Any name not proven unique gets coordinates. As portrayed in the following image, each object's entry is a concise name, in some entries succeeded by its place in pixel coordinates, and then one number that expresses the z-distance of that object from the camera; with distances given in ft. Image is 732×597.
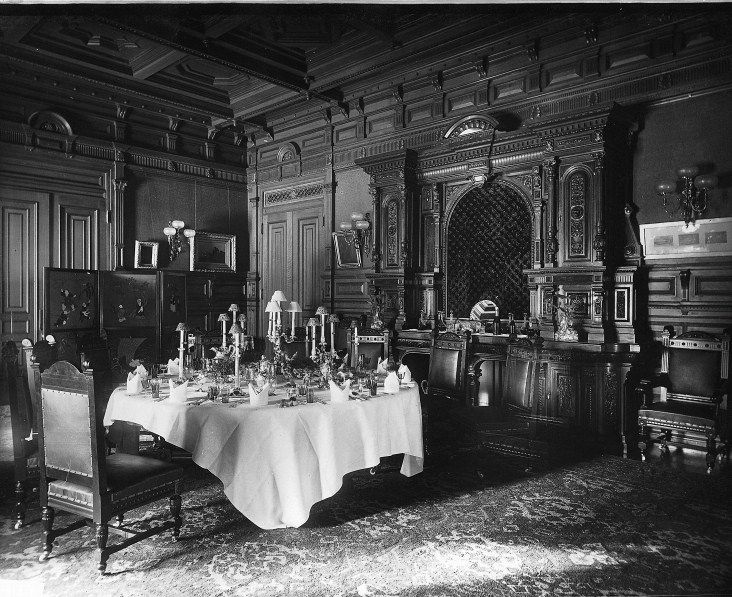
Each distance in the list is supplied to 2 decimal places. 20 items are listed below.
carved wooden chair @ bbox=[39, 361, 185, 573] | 9.34
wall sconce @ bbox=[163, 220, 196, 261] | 28.86
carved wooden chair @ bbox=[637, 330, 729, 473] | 15.52
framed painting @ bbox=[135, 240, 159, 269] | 27.76
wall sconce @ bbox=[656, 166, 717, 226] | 17.70
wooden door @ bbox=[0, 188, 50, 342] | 23.48
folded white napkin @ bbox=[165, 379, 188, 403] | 11.73
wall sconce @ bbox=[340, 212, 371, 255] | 26.43
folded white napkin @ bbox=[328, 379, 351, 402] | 11.78
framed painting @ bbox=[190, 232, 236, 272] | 30.17
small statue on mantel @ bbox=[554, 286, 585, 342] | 19.19
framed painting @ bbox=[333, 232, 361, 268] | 27.35
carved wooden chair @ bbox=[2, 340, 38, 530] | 11.66
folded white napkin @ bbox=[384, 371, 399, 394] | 12.92
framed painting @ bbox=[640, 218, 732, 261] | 17.63
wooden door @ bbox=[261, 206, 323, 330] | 29.53
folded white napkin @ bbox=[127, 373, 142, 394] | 12.57
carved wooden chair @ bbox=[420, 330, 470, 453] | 15.78
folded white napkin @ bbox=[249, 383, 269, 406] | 11.30
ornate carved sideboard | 17.58
